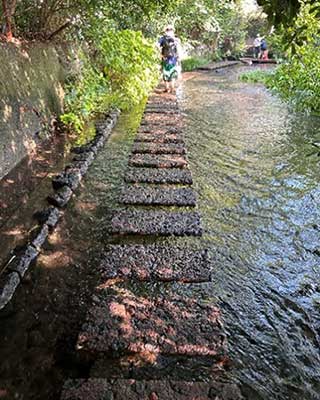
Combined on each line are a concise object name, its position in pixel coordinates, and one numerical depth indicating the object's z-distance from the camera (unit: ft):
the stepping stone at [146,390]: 6.23
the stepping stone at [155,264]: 9.29
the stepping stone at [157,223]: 11.30
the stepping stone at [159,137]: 20.18
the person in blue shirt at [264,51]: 83.87
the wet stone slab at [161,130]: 21.76
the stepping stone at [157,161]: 16.69
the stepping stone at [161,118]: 24.45
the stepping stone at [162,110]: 27.04
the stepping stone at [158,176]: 14.98
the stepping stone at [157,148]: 18.47
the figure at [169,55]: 35.68
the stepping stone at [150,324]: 7.19
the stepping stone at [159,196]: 13.14
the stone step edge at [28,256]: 8.74
